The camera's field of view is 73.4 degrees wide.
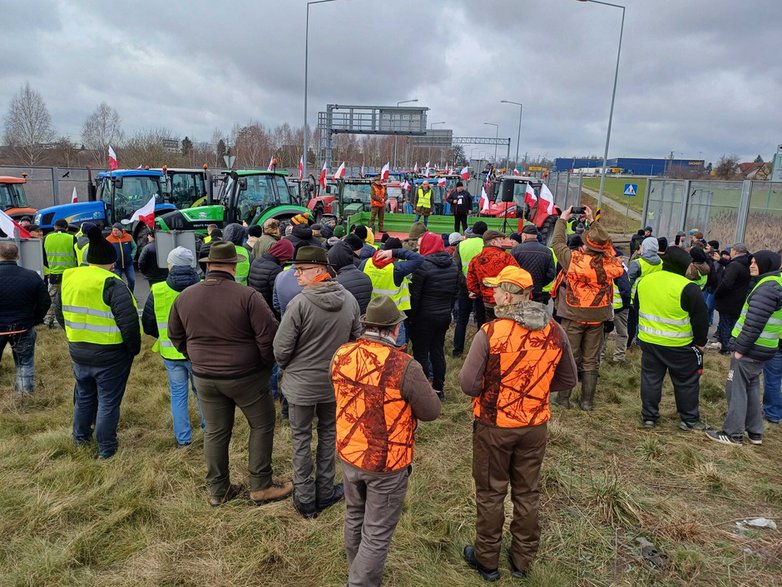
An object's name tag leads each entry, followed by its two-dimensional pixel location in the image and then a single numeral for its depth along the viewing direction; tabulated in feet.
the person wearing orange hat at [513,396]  9.96
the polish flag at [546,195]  40.53
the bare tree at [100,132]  129.70
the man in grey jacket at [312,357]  11.80
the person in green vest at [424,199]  54.44
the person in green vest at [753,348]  16.30
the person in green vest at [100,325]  14.30
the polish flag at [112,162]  49.87
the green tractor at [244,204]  41.98
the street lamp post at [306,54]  59.76
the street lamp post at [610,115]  65.81
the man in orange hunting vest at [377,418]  9.01
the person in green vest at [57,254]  27.66
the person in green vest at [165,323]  14.85
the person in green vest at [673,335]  16.62
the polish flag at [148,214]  29.14
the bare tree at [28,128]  120.37
